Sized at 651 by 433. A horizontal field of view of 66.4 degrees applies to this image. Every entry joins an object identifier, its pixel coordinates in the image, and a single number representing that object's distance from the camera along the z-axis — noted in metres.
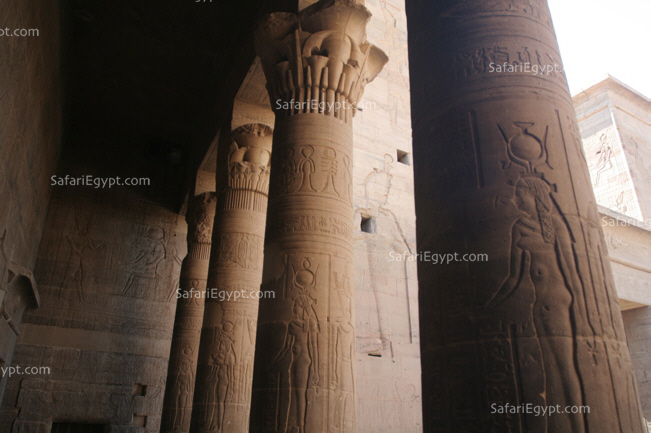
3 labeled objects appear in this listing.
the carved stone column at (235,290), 5.75
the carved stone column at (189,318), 7.50
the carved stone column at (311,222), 3.65
